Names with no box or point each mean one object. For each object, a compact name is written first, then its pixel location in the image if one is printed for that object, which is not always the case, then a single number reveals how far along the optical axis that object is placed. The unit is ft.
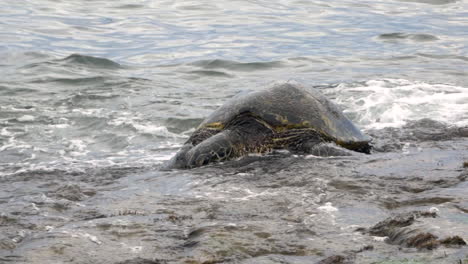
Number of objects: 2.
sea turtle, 39.96
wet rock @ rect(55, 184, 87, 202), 32.53
